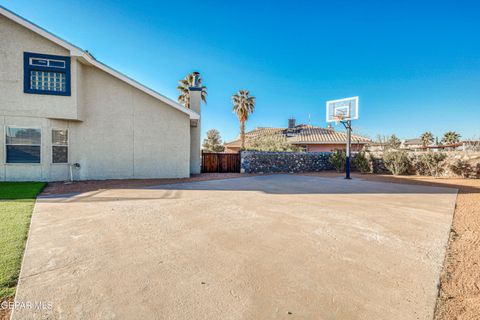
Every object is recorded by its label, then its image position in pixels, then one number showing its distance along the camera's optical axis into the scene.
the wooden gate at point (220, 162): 15.83
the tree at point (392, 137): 28.12
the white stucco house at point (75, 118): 9.36
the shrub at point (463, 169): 12.62
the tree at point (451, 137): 41.12
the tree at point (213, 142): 32.53
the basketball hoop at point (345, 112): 13.24
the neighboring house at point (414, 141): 53.94
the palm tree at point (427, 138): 43.38
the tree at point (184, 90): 22.99
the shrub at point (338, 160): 16.66
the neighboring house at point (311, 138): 25.62
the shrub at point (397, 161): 14.74
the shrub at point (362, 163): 16.22
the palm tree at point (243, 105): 26.00
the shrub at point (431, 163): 13.69
